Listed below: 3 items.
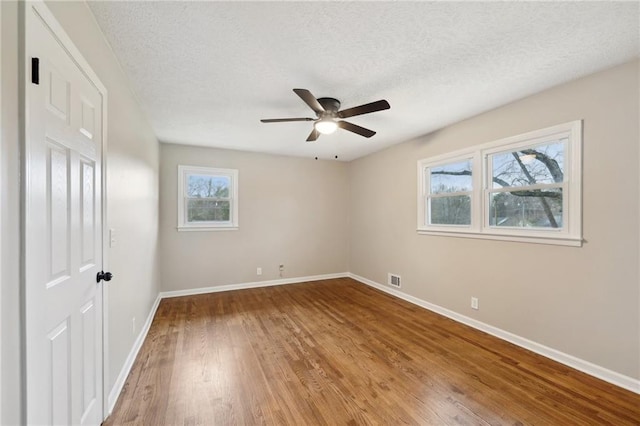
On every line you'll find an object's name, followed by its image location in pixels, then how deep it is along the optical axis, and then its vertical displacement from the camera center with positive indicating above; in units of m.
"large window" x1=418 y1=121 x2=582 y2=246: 2.43 +0.26
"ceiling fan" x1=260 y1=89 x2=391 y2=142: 2.22 +0.90
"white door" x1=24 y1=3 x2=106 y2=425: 1.02 -0.08
